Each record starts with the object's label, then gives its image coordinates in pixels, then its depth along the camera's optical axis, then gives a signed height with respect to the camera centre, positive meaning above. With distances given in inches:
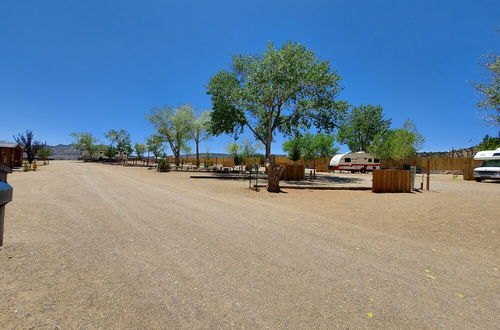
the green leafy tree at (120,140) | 2987.2 +222.1
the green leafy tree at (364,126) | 2314.2 +342.3
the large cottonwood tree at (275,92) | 842.2 +229.0
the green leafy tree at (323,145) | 2640.3 +200.8
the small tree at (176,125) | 1651.1 +224.5
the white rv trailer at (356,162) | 1594.5 +29.4
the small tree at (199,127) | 1653.5 +210.5
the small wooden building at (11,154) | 1274.6 +23.3
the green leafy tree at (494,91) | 316.8 +91.7
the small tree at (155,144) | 1944.0 +125.0
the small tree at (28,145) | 1593.3 +83.4
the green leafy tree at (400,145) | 1628.9 +139.5
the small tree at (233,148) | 2620.6 +149.2
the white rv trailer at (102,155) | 3148.6 +68.4
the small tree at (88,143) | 3420.3 +207.1
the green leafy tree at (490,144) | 1434.5 +141.3
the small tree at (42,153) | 2009.1 +43.5
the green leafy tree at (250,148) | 2494.6 +151.5
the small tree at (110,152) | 2892.5 +90.8
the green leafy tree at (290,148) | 1961.7 +161.8
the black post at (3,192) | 53.3 -6.4
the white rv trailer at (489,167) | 820.6 +11.4
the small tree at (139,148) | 3024.1 +146.0
